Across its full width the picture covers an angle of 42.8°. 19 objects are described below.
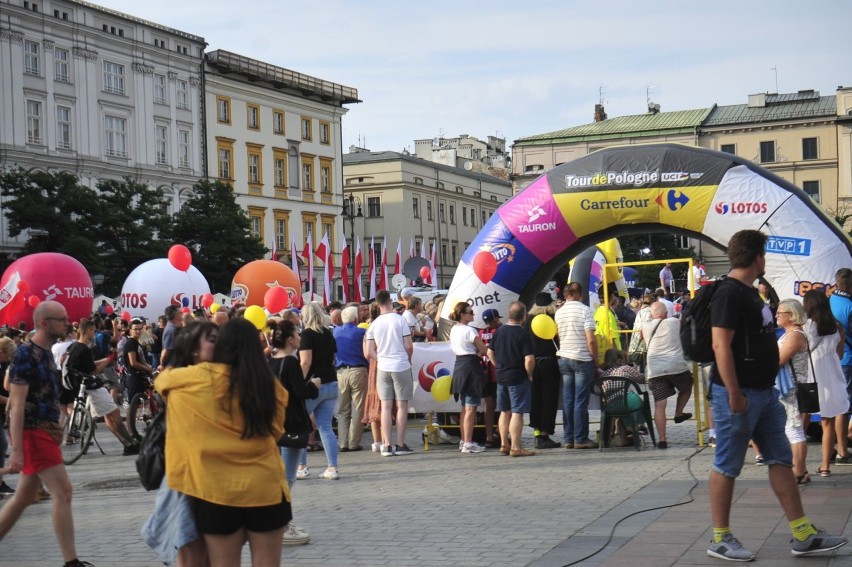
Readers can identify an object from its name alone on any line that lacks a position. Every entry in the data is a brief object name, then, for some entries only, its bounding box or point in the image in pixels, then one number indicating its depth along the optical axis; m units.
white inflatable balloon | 29.84
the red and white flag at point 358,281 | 34.09
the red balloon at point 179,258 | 24.27
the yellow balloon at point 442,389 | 13.62
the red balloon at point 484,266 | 14.38
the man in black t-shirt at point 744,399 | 6.52
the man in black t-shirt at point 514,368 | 12.27
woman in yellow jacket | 4.65
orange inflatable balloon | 29.12
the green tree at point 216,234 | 47.00
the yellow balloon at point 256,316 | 13.20
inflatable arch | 12.77
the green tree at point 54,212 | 40.66
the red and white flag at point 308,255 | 39.03
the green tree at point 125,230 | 42.62
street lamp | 70.84
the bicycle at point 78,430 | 13.93
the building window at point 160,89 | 55.91
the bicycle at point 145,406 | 14.75
